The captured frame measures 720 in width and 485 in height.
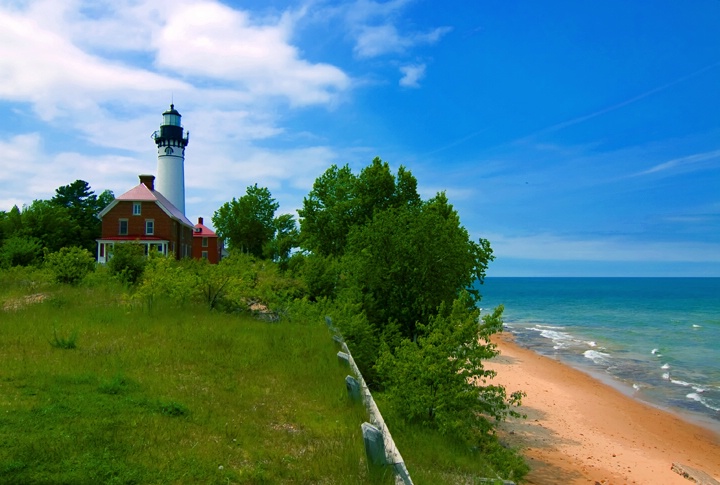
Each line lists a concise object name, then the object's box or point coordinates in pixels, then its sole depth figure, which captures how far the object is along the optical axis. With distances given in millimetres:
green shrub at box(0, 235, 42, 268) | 31820
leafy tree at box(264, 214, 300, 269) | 63184
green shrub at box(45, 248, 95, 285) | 23469
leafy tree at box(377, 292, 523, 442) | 10422
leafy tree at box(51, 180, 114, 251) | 55250
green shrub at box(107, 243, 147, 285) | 26086
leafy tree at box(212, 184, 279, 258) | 62500
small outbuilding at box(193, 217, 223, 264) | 68875
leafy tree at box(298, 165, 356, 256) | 35969
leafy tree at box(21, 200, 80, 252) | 48781
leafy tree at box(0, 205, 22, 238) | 47459
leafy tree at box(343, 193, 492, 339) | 18812
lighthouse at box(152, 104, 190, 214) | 58594
